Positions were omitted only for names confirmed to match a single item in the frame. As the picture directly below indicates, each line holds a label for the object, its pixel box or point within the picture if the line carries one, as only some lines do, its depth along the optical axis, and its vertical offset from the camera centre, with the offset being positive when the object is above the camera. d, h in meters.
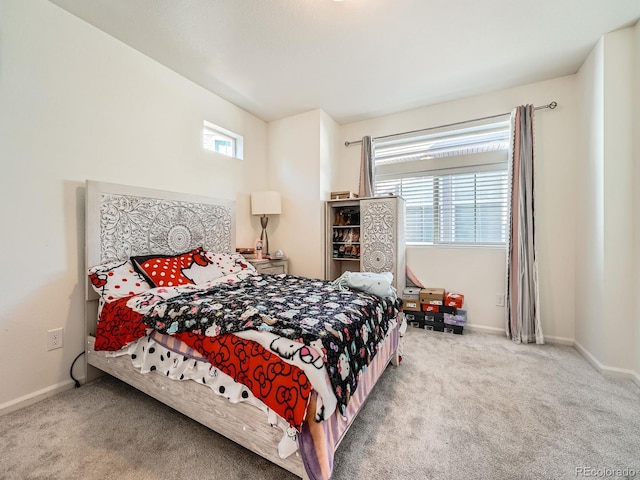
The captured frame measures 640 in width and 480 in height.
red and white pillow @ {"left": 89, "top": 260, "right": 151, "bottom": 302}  1.82 -0.30
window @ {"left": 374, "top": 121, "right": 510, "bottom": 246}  3.02 +0.65
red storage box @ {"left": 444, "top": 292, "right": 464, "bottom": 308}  2.98 -0.72
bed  1.06 -0.50
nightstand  2.99 -0.34
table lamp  3.32 +0.41
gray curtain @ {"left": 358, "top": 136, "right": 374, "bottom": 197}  3.50 +0.87
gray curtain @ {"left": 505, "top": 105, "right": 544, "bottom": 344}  2.71 -0.06
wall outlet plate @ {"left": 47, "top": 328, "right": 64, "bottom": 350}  1.83 -0.69
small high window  3.01 +1.14
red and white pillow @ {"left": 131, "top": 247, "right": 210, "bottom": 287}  1.99 -0.24
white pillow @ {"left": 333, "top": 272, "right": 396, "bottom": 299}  1.95 -0.35
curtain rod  2.71 +1.30
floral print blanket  1.17 -0.41
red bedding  1.01 -0.56
